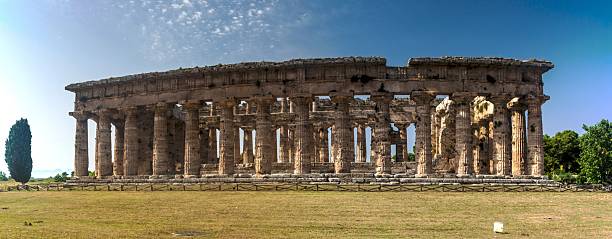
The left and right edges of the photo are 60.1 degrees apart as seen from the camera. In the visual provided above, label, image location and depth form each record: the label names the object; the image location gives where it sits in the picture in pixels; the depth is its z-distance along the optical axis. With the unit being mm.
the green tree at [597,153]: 47875
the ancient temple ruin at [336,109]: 47219
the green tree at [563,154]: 79312
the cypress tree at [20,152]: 77188
